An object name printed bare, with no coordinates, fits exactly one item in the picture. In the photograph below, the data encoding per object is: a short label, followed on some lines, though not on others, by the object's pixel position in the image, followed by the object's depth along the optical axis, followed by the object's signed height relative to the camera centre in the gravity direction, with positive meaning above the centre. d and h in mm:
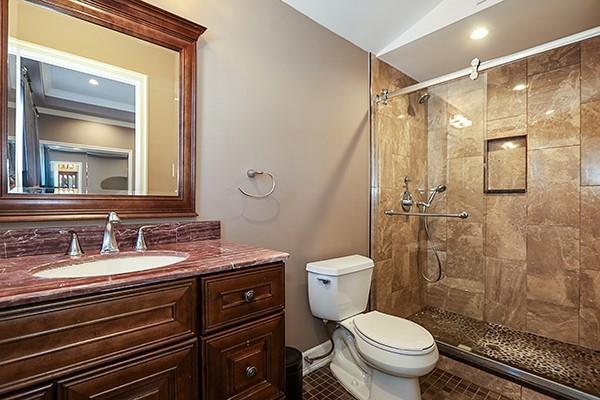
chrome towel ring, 1708 +89
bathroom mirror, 1121 +380
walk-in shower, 2143 -113
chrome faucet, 1191 -154
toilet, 1501 -741
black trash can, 1543 -922
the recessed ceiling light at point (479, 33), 2115 +1182
